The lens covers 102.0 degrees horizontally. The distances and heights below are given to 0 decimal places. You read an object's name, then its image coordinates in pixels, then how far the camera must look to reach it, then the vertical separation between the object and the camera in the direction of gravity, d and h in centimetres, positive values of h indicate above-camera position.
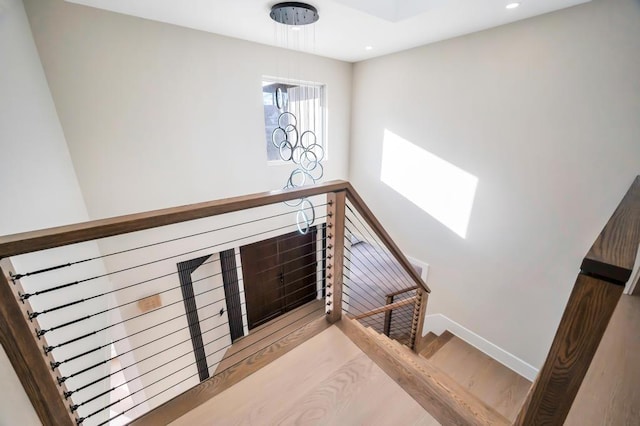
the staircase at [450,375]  124 -295
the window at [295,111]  371 +13
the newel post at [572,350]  63 -58
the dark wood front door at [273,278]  463 -290
